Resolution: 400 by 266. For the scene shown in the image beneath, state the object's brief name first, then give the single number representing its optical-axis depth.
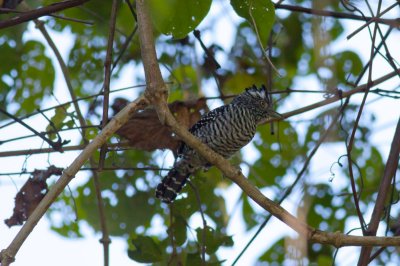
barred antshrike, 9.97
